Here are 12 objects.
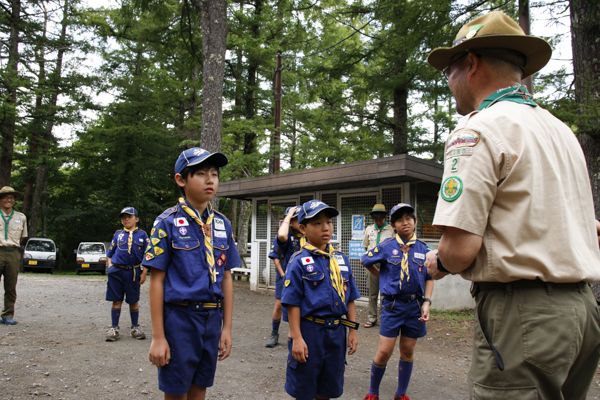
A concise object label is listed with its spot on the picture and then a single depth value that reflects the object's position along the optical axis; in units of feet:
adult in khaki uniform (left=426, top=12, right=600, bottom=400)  4.94
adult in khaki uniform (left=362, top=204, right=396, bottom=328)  28.17
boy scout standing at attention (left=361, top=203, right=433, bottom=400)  14.23
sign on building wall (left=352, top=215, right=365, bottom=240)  35.19
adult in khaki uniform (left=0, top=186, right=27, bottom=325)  24.09
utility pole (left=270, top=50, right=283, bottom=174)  55.11
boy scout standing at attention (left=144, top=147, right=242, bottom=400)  9.12
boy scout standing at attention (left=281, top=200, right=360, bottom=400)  10.60
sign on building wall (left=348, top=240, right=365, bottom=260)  34.97
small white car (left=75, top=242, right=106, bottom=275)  73.82
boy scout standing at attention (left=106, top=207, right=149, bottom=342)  22.26
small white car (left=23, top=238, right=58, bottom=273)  72.28
